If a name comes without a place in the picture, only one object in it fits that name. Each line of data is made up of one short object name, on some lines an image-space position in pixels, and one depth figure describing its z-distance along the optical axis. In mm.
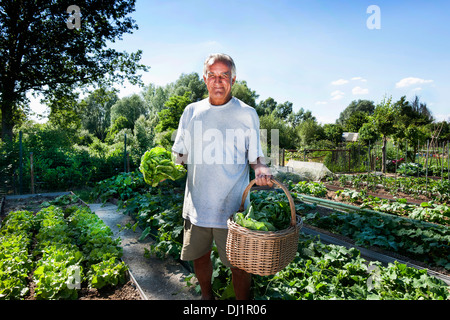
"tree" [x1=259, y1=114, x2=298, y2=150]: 26344
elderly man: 1801
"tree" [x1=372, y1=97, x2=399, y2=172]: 13992
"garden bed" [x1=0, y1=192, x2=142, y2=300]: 2314
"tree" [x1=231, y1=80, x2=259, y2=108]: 30834
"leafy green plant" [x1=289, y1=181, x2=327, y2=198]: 7070
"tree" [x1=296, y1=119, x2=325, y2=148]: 28844
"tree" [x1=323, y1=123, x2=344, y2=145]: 29694
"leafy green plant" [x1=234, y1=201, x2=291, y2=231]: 1555
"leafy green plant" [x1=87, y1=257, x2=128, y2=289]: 2369
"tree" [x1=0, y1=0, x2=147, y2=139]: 10906
